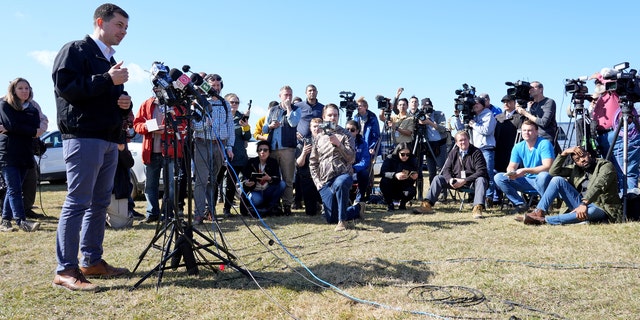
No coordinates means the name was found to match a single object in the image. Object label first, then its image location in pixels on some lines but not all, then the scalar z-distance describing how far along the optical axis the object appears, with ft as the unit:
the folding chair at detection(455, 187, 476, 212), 22.32
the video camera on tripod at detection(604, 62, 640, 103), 17.66
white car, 38.63
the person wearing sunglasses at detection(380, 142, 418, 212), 23.63
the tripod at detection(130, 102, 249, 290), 11.56
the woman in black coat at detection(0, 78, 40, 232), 18.21
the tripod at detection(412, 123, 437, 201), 25.36
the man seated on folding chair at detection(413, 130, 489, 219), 21.68
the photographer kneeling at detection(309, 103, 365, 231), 18.56
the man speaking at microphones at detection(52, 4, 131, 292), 10.36
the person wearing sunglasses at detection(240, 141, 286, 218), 22.27
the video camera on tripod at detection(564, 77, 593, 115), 21.07
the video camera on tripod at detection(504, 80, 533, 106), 22.57
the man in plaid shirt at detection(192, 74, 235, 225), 19.25
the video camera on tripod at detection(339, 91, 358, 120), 25.58
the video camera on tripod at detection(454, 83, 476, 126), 24.02
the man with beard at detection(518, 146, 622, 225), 17.19
